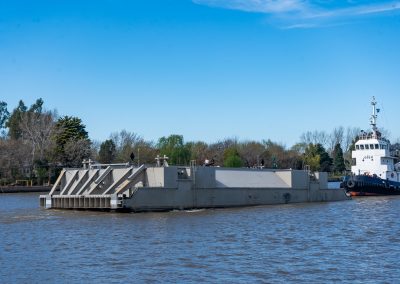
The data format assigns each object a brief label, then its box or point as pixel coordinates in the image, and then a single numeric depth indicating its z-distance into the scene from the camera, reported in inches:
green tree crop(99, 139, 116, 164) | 4318.4
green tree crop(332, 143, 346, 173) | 5639.8
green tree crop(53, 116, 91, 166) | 3673.7
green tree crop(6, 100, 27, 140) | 5199.8
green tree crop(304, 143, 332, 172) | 5241.1
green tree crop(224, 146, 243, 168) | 4268.0
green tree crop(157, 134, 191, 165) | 4498.0
